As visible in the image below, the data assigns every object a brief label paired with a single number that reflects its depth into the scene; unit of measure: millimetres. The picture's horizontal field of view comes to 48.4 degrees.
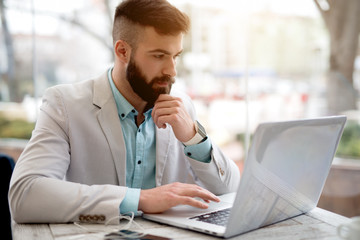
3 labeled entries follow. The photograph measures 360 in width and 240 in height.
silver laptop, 966
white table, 1069
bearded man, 1442
